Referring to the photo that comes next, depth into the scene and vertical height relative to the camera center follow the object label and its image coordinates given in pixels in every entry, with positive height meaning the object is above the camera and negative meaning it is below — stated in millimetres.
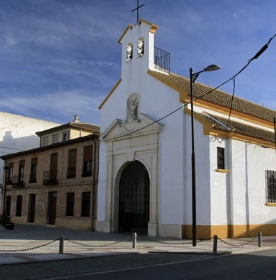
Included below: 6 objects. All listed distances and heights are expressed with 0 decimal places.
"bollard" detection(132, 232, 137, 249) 14820 -1430
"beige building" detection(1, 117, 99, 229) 26234 +1766
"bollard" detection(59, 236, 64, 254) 12781 -1361
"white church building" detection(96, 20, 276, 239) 19062 +2514
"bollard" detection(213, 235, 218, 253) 13461 -1358
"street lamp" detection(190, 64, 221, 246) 15424 +537
